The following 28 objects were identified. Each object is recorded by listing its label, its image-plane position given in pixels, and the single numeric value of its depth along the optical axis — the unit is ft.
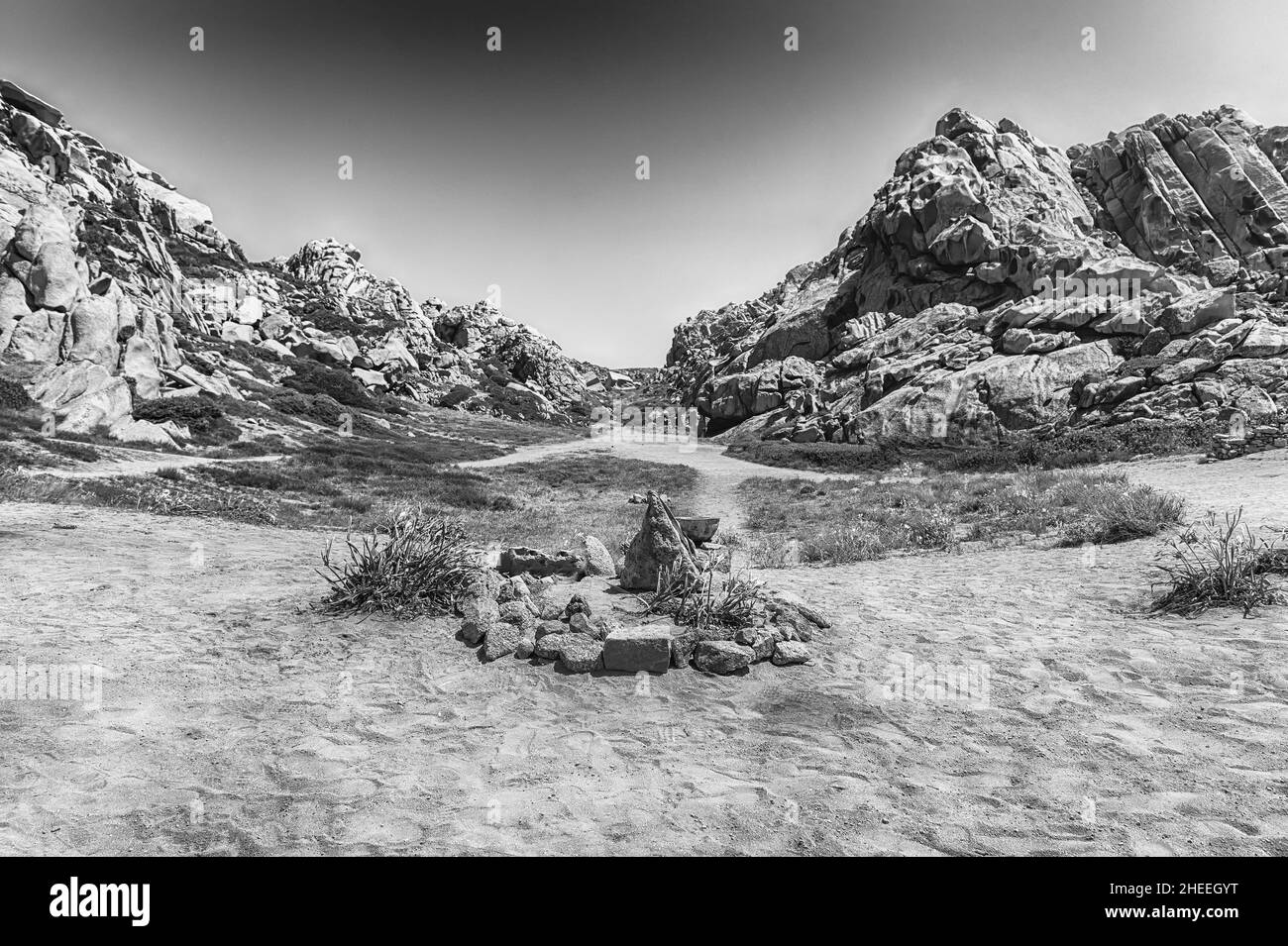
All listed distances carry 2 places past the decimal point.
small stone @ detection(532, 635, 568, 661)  22.18
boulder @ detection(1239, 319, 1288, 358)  122.93
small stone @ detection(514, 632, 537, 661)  22.70
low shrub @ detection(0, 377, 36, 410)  94.17
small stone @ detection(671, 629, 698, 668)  22.15
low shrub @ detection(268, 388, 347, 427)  183.11
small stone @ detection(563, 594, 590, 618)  26.30
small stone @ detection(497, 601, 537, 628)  24.91
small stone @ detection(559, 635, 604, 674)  21.56
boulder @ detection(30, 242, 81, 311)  127.34
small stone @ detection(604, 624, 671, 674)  21.56
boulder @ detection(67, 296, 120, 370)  129.29
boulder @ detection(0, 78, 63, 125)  269.23
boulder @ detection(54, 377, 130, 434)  96.97
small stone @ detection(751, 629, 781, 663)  22.31
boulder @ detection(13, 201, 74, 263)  130.35
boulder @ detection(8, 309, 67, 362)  116.37
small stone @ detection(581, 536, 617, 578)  35.76
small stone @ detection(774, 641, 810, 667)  22.31
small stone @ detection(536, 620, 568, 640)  23.79
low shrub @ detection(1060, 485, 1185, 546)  40.03
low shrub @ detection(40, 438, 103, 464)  74.59
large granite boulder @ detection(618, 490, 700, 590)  31.04
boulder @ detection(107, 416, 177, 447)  101.91
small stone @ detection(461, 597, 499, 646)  24.00
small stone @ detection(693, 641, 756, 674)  21.54
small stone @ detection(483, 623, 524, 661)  22.71
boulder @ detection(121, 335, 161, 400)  135.54
